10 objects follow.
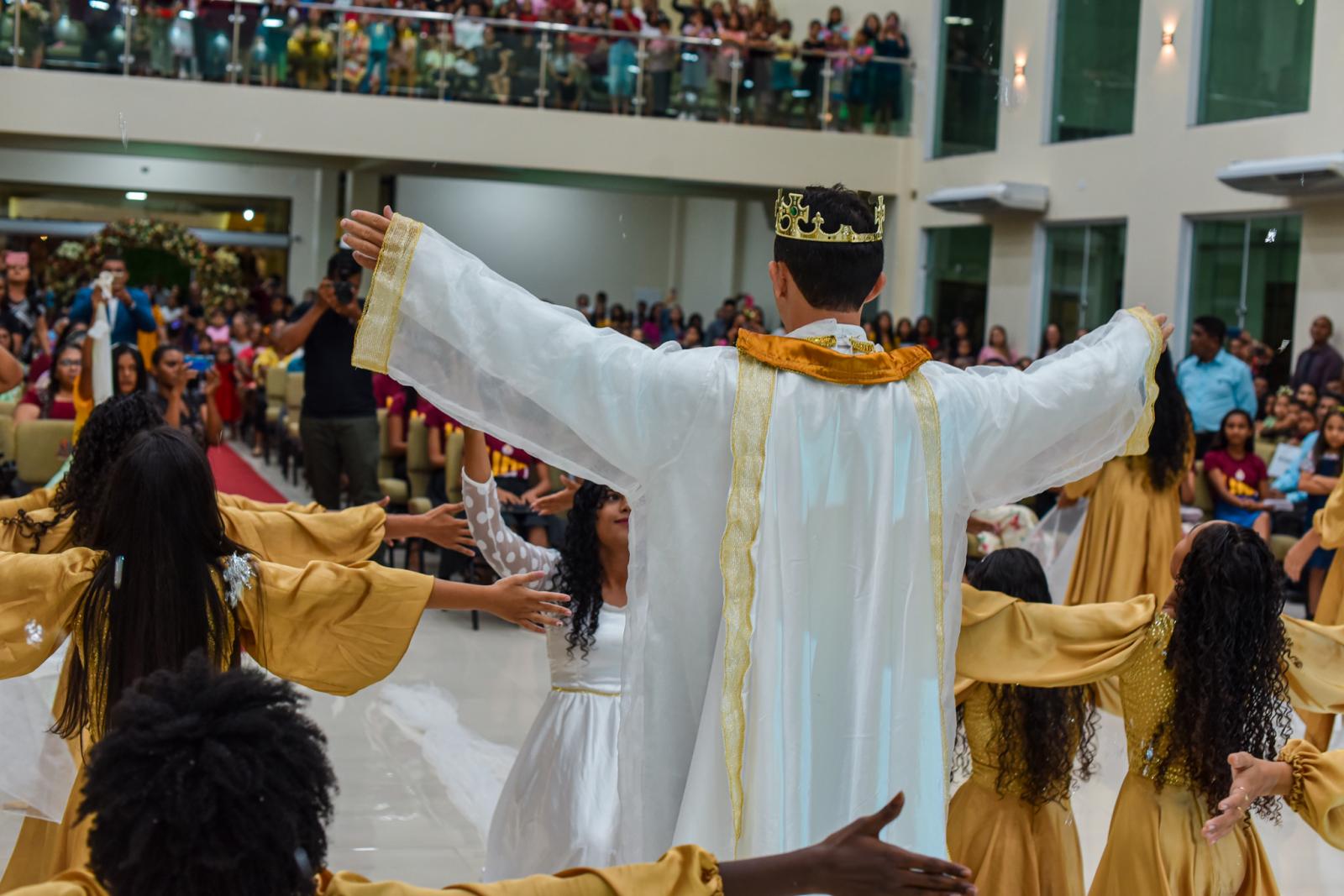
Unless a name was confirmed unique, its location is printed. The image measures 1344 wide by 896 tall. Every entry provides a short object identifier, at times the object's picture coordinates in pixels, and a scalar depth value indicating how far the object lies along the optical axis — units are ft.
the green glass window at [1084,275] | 51.93
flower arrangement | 61.67
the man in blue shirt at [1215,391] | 38.42
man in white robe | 8.23
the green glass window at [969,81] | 58.18
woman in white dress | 12.09
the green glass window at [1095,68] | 50.44
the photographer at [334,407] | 27.53
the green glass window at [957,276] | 59.77
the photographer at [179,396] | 24.58
